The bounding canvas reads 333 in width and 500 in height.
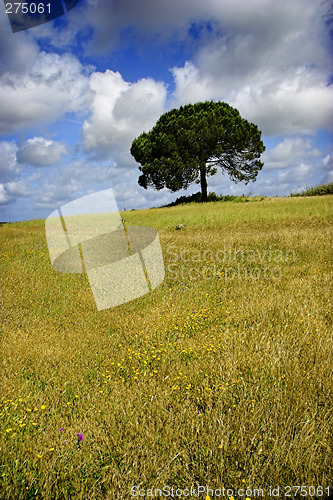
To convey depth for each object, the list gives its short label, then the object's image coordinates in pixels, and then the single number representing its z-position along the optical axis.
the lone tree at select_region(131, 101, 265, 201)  30.77
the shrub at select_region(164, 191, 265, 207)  32.11
